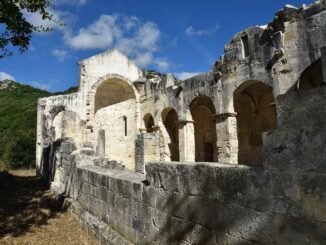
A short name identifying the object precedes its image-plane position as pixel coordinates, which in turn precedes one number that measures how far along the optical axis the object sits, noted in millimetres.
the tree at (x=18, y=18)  7719
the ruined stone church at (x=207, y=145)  2273
